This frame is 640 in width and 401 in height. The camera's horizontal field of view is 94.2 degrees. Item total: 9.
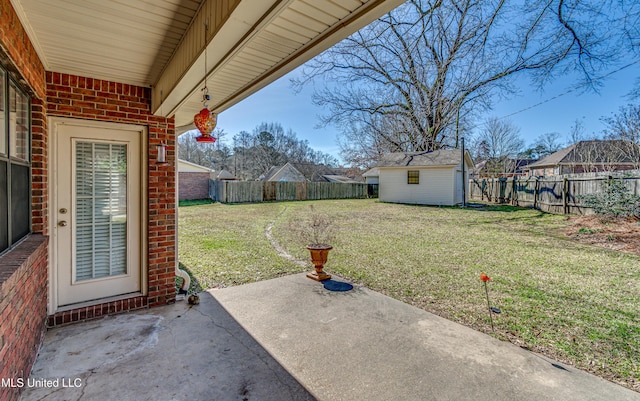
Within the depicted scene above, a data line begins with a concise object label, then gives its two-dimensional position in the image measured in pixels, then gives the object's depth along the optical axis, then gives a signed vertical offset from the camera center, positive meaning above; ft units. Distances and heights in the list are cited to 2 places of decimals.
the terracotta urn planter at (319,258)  14.32 -3.02
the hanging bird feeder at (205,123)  9.02 +2.18
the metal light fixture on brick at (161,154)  11.12 +1.51
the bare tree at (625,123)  42.73 +11.48
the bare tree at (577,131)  70.85 +16.58
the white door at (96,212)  10.14 -0.68
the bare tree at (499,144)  89.97 +16.95
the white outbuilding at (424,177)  53.72 +3.89
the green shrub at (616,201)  27.25 -0.14
